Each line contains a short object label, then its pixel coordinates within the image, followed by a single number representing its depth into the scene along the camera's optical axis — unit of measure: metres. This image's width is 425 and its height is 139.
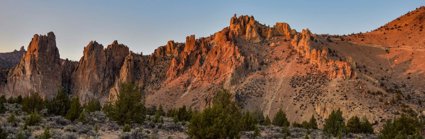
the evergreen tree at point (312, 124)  55.53
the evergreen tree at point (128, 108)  35.31
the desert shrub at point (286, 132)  38.84
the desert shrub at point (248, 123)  41.02
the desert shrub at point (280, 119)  57.25
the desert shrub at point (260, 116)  65.91
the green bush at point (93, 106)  48.07
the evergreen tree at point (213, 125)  28.96
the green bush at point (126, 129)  30.54
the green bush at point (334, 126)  43.38
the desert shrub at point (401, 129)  37.21
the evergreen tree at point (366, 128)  52.59
